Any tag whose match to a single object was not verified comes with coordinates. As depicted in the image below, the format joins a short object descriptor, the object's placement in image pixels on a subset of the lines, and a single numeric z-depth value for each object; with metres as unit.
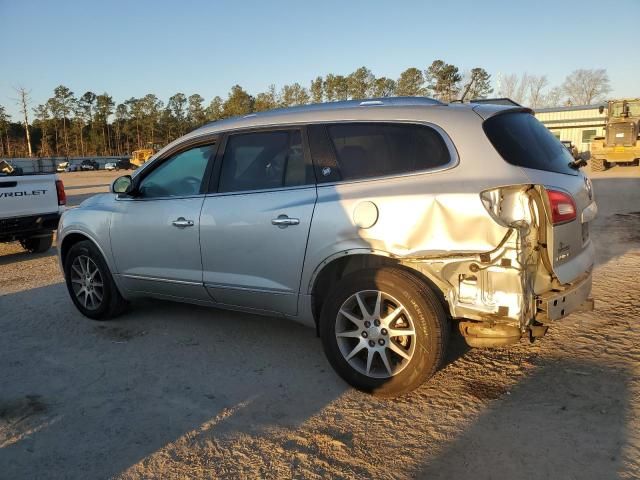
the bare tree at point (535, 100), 74.12
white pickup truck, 7.86
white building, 47.72
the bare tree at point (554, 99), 78.15
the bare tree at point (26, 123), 83.24
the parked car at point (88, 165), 69.44
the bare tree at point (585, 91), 80.31
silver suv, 2.99
